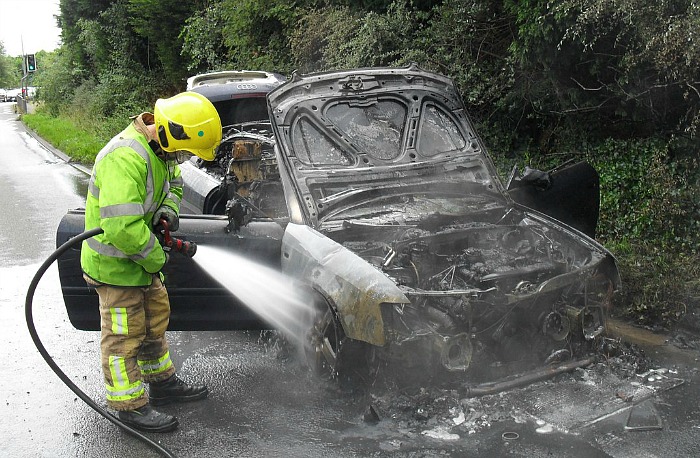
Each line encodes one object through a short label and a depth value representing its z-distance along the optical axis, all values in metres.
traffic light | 41.03
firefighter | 4.13
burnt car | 4.32
